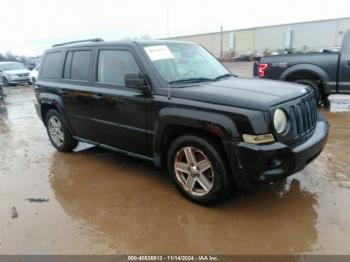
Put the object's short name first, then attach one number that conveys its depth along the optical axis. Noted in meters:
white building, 48.53
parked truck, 7.88
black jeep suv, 3.24
